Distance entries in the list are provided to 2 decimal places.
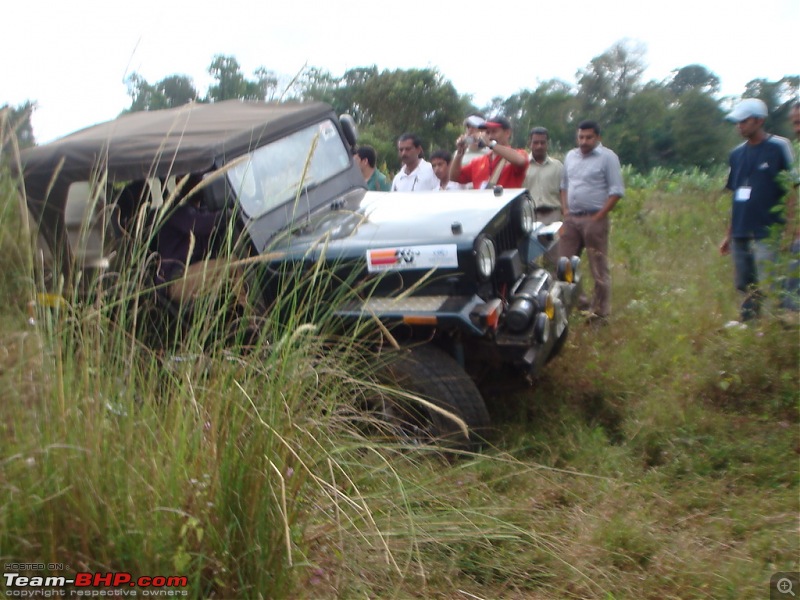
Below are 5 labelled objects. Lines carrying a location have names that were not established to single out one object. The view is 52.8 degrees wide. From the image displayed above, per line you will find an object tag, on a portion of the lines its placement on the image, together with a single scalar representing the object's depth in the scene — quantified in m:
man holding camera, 6.06
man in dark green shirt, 6.77
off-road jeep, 3.80
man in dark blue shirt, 5.15
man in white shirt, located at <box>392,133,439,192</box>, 6.77
